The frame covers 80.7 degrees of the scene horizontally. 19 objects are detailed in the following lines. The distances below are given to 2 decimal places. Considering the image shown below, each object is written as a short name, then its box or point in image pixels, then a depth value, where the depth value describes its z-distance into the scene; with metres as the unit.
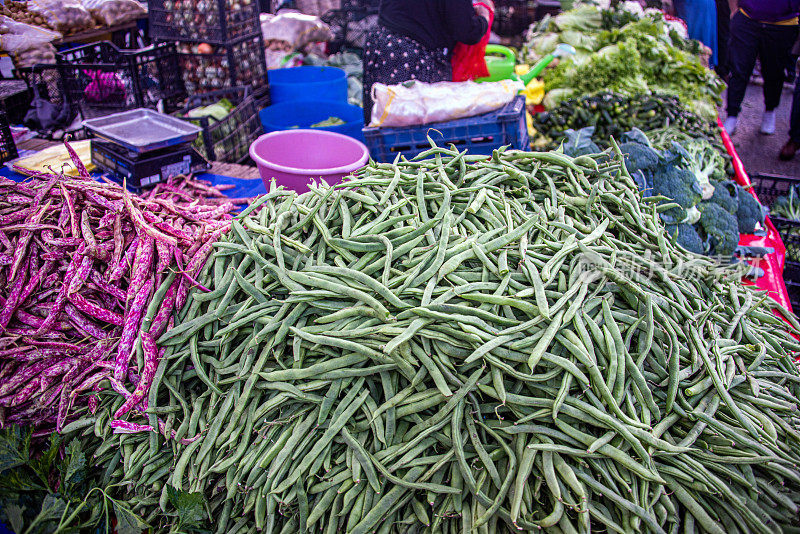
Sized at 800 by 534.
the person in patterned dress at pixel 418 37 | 4.24
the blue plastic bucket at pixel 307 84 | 5.39
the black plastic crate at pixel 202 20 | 4.96
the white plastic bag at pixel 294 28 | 7.59
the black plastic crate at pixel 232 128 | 4.36
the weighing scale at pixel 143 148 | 3.25
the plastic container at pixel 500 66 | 5.21
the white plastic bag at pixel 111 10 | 5.98
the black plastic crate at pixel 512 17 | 9.95
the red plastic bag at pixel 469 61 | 4.72
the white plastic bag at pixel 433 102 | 3.50
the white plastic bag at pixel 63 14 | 5.62
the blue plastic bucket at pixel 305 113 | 5.04
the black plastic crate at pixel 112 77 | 4.41
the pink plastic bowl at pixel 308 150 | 3.34
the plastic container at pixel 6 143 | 3.62
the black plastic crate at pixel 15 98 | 4.51
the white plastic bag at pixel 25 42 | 5.01
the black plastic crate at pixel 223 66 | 5.14
